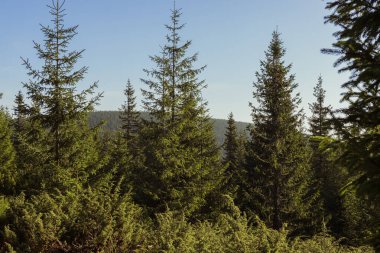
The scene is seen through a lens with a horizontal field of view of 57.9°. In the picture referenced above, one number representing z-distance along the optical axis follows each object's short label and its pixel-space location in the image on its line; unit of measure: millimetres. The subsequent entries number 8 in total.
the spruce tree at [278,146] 21688
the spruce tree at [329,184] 30994
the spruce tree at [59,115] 16312
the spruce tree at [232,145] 43281
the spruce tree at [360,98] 5082
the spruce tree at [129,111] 42344
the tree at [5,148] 32525
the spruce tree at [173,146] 18969
